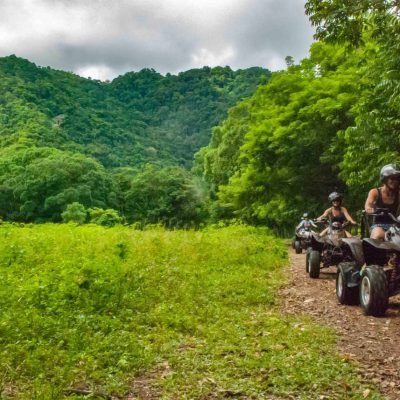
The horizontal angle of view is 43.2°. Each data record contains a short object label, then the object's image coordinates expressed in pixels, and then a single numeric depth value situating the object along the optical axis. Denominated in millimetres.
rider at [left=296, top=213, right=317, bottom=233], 19470
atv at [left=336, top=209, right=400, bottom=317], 7066
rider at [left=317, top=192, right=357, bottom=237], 11766
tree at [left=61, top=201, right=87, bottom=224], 51562
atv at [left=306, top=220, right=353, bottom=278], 11242
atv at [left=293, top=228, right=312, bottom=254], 19188
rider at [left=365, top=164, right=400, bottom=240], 7848
